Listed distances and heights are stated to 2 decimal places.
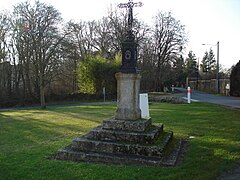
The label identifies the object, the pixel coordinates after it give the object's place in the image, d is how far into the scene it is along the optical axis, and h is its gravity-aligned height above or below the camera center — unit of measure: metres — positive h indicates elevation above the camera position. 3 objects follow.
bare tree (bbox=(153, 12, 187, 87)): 42.50 +8.06
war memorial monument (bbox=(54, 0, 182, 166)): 5.84 -1.35
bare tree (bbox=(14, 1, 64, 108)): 28.19 +6.25
